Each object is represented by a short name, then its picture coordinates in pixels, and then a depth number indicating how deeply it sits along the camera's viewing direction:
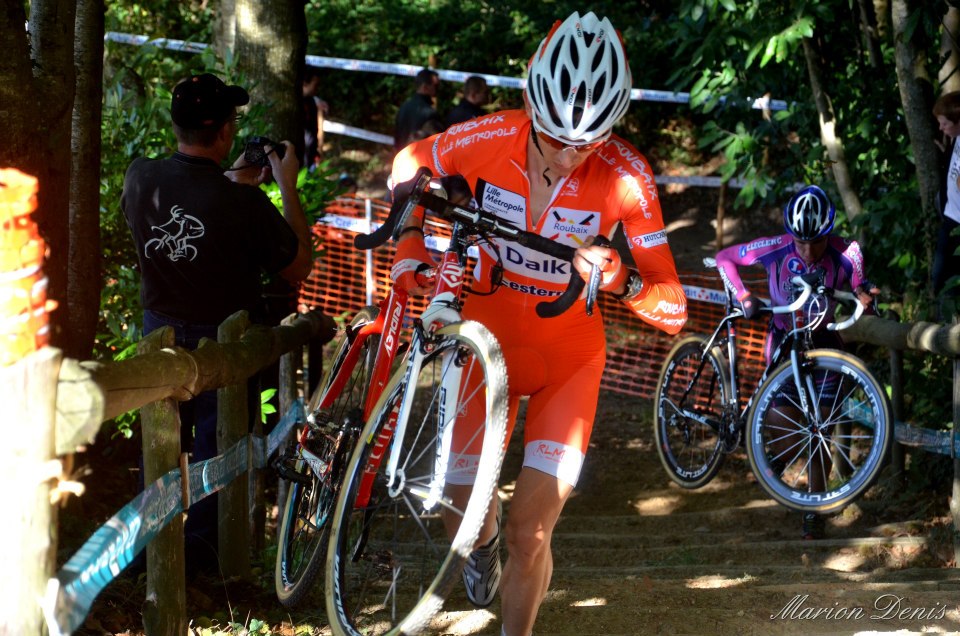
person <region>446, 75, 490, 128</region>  12.62
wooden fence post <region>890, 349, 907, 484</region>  7.56
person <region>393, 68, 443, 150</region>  12.65
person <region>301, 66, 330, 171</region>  11.91
